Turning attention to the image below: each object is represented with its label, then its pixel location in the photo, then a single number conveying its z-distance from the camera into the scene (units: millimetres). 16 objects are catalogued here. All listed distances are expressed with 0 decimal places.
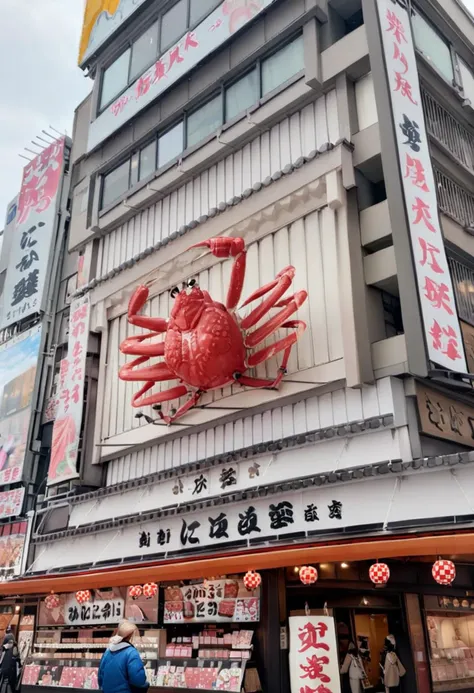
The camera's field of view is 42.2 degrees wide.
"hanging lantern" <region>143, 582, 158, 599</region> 11719
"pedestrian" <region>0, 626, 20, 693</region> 13484
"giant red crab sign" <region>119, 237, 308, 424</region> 11602
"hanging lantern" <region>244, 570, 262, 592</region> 10023
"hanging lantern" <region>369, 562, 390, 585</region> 8570
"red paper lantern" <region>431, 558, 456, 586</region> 8148
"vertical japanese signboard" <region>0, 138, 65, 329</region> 23891
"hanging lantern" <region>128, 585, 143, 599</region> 11953
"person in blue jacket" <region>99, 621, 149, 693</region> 6281
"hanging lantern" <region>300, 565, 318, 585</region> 9562
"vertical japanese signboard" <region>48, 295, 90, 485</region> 15719
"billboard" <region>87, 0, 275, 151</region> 15125
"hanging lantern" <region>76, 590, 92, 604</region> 13539
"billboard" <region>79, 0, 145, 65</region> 19766
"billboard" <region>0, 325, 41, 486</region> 20922
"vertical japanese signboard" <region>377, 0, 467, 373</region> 10164
